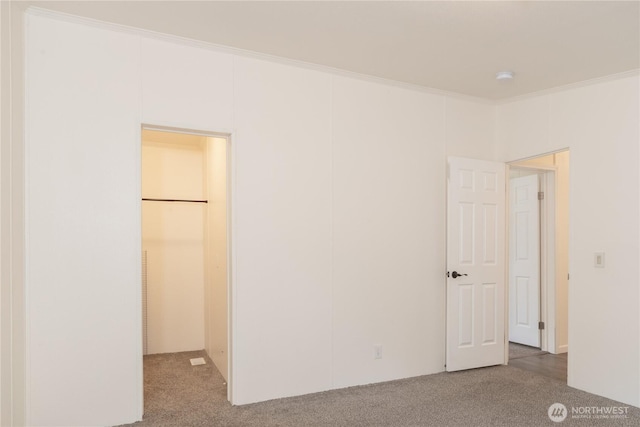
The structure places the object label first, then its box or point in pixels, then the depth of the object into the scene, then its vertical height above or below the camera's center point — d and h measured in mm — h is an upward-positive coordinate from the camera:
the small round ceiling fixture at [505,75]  3707 +1115
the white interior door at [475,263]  4191 -505
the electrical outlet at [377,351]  3881 -1215
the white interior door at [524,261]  5184 -589
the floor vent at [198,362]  4448 -1505
